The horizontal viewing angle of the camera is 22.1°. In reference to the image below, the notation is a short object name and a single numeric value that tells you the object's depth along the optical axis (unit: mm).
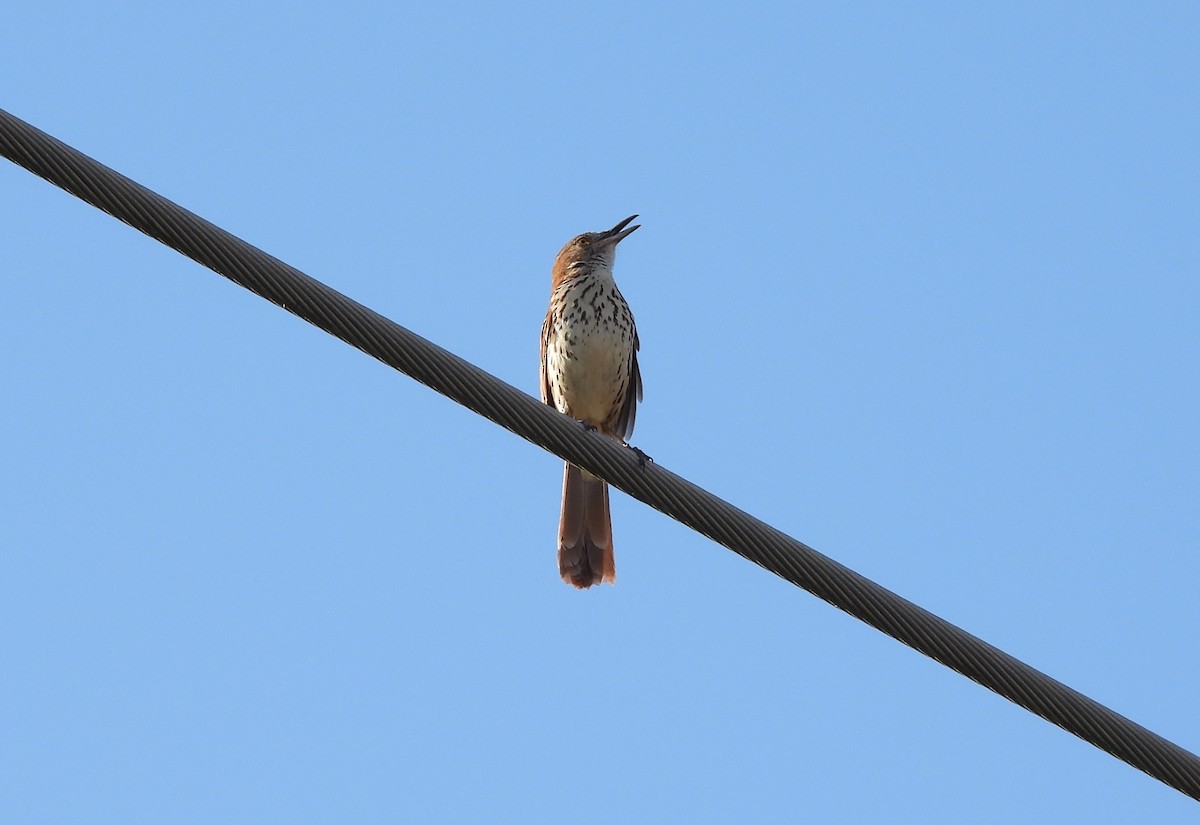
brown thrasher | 14367
